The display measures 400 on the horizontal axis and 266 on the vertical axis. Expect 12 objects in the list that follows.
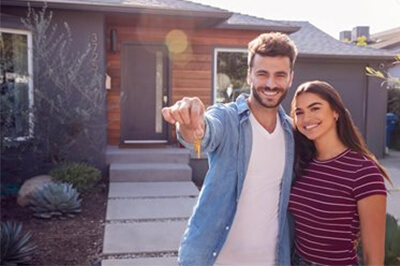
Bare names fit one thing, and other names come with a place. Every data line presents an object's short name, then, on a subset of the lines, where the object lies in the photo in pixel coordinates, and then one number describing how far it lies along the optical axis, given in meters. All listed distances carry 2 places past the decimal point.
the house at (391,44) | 16.03
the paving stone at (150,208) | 5.14
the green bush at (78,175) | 6.27
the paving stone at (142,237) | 4.12
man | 1.77
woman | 1.68
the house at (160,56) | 7.46
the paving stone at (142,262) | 3.76
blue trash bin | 12.65
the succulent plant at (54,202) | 5.26
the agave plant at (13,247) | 3.69
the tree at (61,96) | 6.65
